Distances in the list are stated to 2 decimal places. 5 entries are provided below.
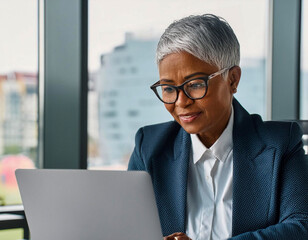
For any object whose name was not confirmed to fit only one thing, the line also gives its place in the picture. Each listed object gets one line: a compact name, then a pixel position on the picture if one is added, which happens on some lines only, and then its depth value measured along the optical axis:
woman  1.25
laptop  0.97
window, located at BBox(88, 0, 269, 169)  2.16
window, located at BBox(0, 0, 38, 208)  1.93
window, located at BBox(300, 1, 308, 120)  2.82
